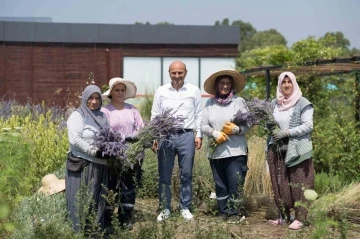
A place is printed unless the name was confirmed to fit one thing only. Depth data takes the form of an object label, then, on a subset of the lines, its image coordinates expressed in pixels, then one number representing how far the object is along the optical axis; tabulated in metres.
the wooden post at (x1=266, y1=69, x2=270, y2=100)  12.58
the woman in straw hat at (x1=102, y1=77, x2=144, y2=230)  6.73
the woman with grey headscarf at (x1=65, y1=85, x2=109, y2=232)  6.23
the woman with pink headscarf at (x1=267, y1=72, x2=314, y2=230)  6.82
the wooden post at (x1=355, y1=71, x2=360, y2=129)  11.16
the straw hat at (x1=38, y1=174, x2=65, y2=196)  7.19
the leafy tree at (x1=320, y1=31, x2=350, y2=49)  56.35
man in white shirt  7.16
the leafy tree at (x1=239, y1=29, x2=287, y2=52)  65.81
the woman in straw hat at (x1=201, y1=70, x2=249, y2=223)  7.14
